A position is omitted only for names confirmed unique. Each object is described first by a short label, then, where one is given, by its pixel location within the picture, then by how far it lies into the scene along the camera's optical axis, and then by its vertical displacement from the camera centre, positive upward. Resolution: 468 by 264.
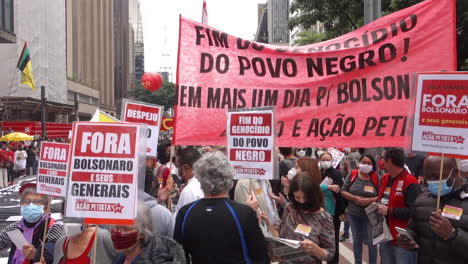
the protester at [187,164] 5.08 -0.30
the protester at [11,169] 22.85 -1.58
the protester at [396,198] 5.53 -0.64
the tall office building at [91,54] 60.09 +10.24
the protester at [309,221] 4.09 -0.68
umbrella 26.66 -0.22
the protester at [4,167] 21.52 -1.39
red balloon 15.14 +1.50
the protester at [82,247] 3.79 -0.81
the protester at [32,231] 4.33 -0.82
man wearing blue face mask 3.98 -0.64
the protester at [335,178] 7.36 -0.61
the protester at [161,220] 4.17 -0.67
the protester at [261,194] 5.09 -0.60
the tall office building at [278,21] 46.94 +10.85
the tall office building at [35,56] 38.75 +6.08
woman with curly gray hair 3.52 -0.61
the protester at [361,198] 7.05 -0.80
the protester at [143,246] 3.19 -0.68
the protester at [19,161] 23.59 -1.26
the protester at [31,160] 28.61 -1.45
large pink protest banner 5.07 +0.56
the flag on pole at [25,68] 27.52 +3.32
